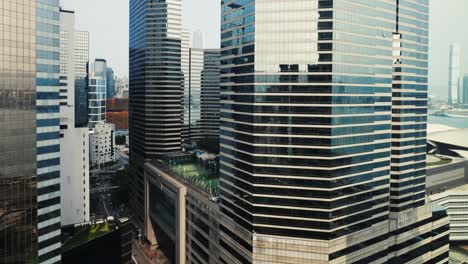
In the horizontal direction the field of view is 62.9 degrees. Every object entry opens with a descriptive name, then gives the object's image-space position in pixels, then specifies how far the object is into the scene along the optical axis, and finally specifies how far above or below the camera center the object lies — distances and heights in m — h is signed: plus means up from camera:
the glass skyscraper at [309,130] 82.25 -3.13
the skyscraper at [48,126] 64.75 -2.35
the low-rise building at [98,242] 82.06 -29.00
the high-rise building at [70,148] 119.62 -10.88
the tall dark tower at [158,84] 168.12 +13.56
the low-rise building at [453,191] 152.38 -30.07
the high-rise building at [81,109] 161.62 +1.68
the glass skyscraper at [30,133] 59.31 -3.41
